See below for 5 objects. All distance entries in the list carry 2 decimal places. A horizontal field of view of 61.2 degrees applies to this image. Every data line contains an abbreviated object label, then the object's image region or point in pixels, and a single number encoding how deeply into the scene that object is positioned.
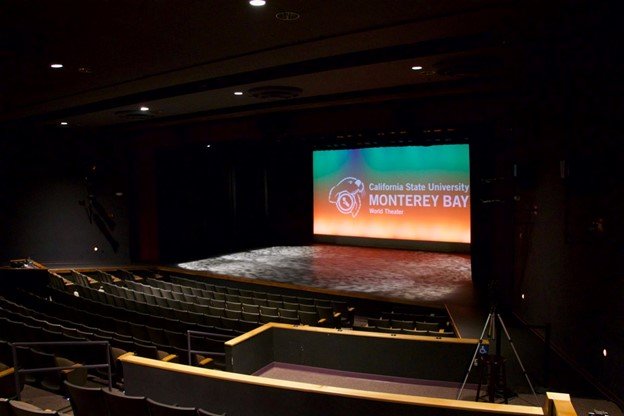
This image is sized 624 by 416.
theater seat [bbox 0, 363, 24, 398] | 4.61
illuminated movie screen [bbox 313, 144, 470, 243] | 14.64
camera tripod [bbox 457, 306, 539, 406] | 4.57
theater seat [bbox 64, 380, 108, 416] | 3.54
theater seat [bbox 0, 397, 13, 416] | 3.41
